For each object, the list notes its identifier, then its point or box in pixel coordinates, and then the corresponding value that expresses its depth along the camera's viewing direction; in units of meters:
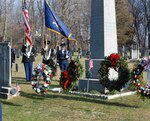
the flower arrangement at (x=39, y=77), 10.36
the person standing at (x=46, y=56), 15.90
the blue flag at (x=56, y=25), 12.58
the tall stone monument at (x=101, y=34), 12.37
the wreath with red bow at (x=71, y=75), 11.09
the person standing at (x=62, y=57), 16.27
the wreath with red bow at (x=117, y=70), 11.06
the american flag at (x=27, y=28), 15.11
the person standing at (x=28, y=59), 15.95
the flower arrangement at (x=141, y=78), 9.73
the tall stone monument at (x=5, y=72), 10.98
